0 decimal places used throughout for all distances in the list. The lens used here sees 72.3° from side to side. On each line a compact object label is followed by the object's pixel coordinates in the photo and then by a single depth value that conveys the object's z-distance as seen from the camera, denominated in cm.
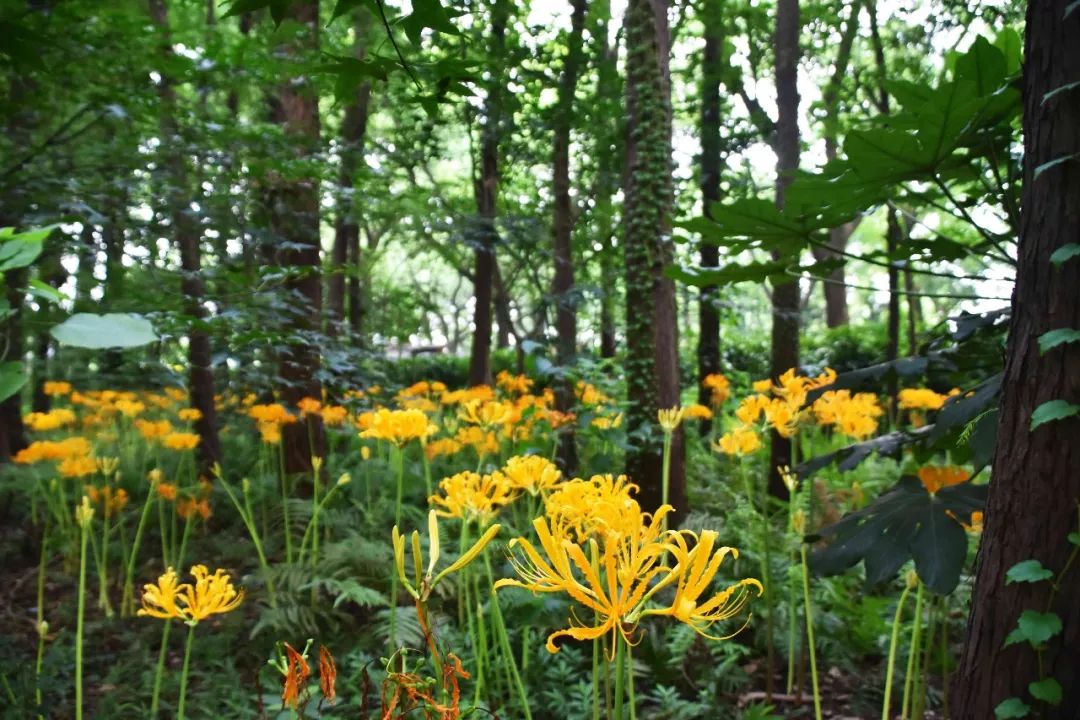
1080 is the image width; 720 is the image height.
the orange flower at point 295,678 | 80
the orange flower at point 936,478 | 172
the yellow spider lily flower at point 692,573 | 71
